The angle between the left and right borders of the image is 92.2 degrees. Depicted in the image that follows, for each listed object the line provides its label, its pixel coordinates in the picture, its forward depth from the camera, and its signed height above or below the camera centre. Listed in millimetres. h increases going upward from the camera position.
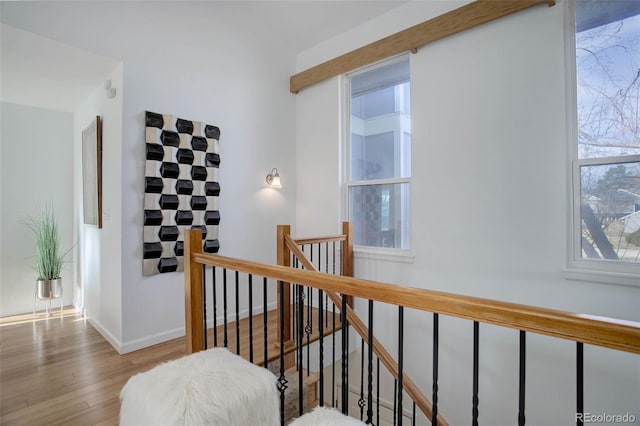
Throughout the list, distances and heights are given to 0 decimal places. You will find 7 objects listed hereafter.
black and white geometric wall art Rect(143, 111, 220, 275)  2689 +236
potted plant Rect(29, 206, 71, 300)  3281 -458
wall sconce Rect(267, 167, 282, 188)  3611 +375
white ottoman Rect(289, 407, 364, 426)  1001 -696
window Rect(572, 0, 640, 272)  2084 +503
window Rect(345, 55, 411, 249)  3146 +621
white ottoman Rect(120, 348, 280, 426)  1064 -673
